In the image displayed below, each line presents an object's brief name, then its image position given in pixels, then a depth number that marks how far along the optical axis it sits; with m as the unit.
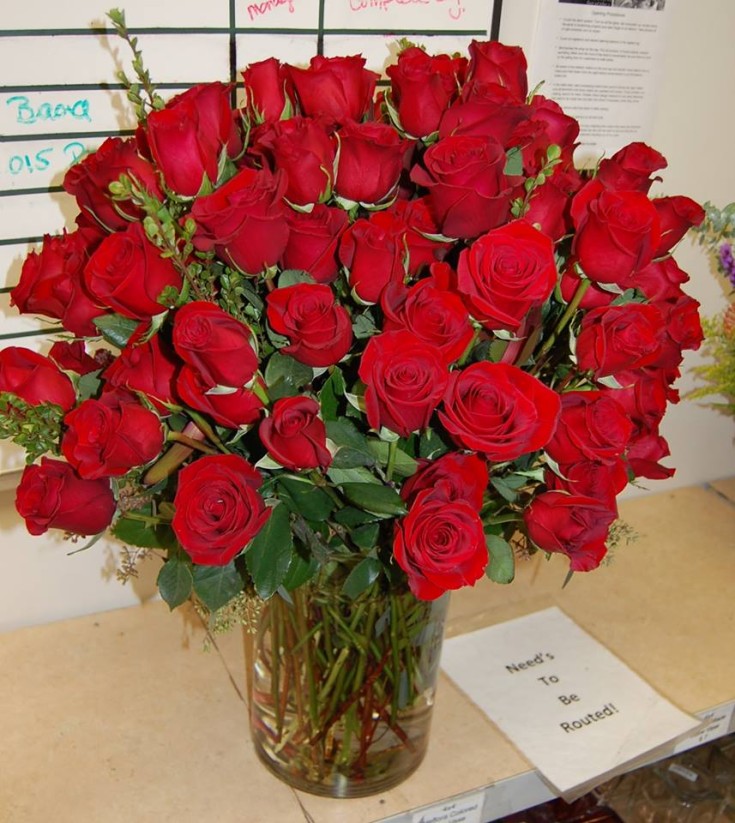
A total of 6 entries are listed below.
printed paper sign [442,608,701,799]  0.93
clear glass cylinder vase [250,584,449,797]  0.74
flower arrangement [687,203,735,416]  1.23
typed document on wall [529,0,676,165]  1.08
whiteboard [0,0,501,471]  0.84
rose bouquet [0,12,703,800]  0.55
